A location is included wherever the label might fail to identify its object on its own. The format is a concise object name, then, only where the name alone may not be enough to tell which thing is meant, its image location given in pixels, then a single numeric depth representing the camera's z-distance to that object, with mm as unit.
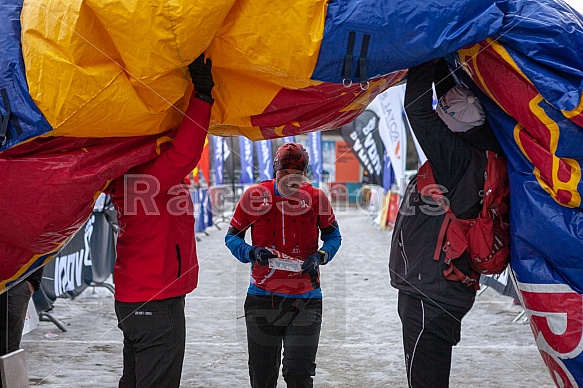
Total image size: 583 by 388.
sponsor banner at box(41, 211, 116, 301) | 7137
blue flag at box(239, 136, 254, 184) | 18125
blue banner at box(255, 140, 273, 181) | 18578
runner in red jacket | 3852
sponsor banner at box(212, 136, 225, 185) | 18156
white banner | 13883
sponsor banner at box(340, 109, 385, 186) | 17609
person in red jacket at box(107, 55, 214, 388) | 3221
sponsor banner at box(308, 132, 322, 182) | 20812
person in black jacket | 3059
